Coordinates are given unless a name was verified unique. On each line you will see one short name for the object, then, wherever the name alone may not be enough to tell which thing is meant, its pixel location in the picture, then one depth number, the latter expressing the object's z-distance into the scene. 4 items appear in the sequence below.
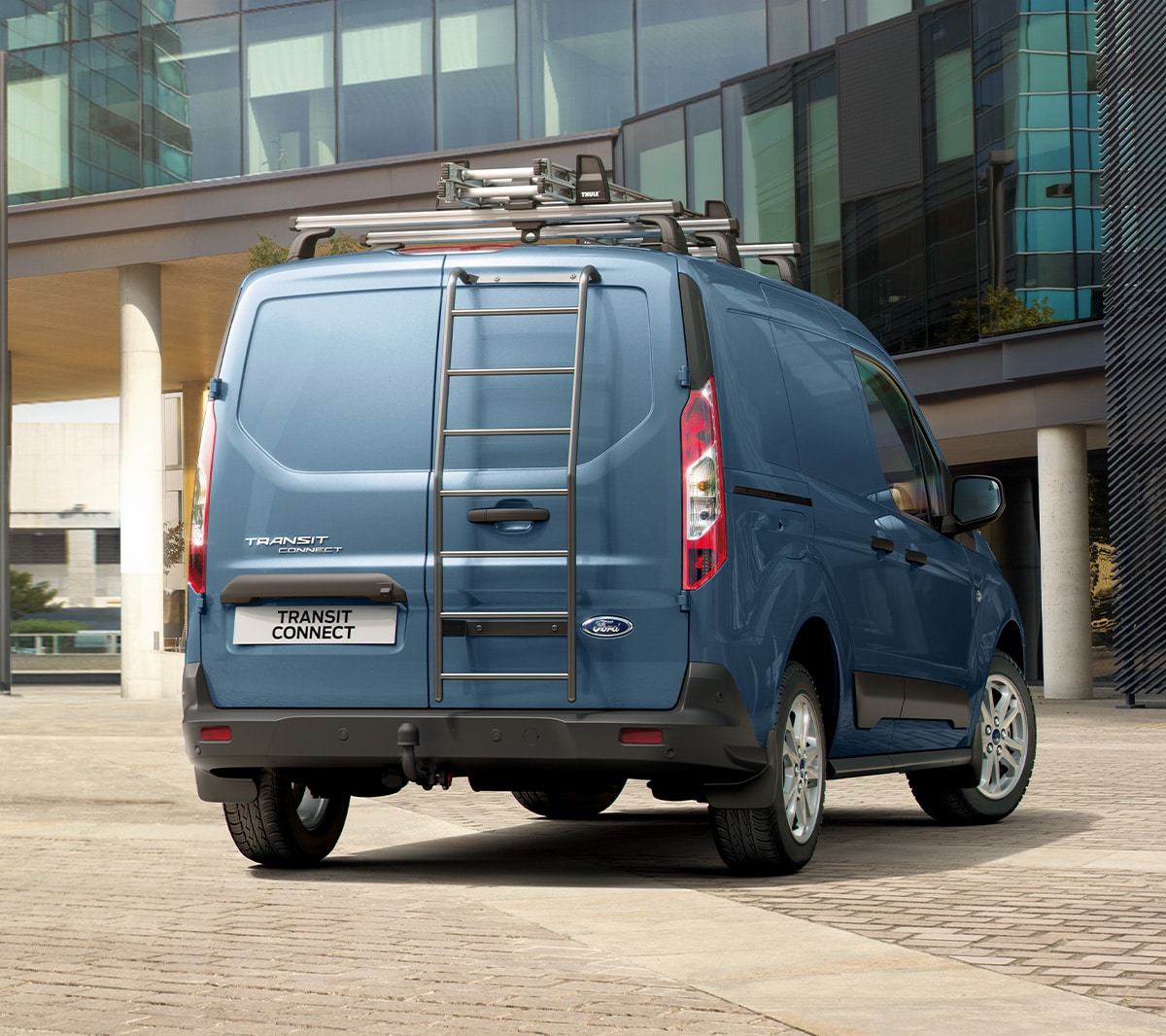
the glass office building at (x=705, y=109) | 25.81
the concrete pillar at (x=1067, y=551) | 26.83
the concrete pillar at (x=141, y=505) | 34.16
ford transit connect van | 7.28
